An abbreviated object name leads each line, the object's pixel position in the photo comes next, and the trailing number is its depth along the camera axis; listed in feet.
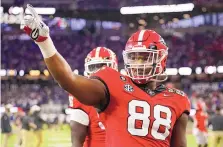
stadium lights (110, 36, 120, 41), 114.42
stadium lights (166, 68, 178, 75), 106.52
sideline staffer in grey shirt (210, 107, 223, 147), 36.81
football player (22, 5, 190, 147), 7.84
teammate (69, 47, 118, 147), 11.80
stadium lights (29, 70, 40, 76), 109.07
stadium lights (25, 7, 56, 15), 103.82
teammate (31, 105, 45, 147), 38.45
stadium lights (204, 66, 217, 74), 104.13
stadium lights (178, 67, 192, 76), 106.42
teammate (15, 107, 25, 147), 44.75
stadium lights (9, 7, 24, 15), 98.12
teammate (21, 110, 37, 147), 37.88
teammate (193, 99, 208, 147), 40.29
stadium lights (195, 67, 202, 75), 105.70
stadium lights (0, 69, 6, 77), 106.63
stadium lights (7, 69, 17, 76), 108.44
